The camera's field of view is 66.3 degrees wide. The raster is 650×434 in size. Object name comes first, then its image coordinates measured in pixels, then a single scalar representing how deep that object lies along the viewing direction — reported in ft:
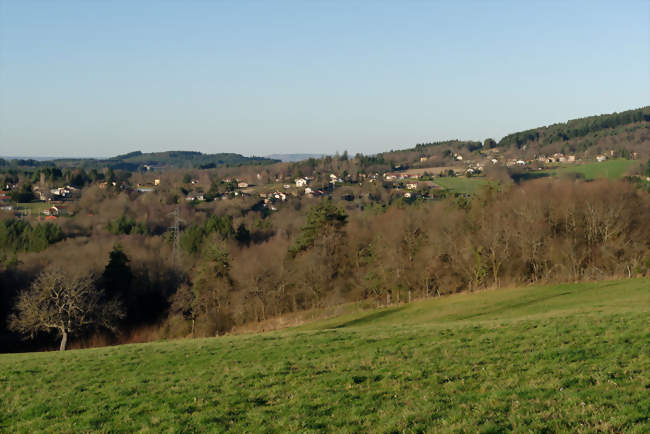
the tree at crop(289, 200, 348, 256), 185.68
